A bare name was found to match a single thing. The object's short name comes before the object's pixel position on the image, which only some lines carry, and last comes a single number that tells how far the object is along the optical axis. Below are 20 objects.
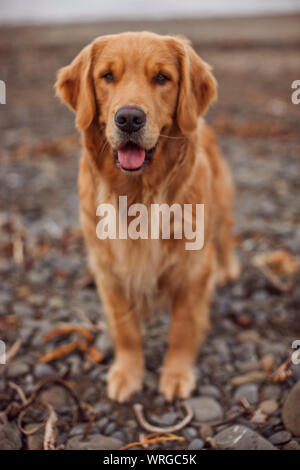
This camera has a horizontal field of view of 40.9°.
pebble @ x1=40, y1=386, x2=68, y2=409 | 2.33
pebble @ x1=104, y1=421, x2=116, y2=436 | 2.16
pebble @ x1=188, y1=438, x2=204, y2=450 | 2.05
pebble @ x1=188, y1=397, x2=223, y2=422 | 2.24
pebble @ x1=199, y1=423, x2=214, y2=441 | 2.12
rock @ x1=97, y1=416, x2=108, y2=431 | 2.20
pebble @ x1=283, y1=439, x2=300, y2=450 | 1.98
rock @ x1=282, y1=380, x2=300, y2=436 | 2.05
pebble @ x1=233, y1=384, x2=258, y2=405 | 2.32
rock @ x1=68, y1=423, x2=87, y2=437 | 2.15
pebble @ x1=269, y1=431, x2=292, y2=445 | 2.03
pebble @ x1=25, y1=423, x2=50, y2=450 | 2.07
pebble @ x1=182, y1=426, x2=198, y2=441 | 2.13
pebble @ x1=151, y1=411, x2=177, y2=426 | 2.22
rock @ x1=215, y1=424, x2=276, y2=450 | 1.99
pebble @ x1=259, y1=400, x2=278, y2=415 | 2.22
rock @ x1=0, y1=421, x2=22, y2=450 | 2.01
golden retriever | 2.01
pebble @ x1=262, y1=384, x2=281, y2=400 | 2.31
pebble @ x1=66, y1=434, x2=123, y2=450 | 2.05
